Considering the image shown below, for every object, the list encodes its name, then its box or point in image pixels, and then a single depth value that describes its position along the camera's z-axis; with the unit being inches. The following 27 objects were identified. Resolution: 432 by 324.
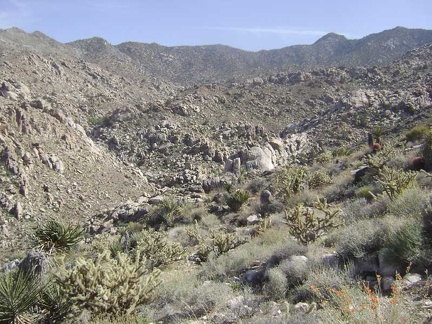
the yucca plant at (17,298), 186.2
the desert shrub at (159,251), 328.2
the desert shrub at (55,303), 194.1
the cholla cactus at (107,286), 191.9
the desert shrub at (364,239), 205.6
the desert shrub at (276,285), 192.1
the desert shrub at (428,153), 404.5
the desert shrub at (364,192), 371.6
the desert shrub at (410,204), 210.8
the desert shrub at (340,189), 438.1
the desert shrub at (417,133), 630.4
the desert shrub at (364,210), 284.9
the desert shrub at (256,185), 635.5
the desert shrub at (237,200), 540.9
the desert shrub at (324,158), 759.7
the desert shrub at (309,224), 271.3
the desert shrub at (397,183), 300.5
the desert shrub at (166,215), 562.3
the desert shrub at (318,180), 534.9
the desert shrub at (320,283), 171.2
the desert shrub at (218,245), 327.9
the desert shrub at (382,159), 442.6
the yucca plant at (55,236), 409.1
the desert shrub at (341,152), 806.3
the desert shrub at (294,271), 200.2
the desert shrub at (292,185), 498.3
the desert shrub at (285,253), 229.5
